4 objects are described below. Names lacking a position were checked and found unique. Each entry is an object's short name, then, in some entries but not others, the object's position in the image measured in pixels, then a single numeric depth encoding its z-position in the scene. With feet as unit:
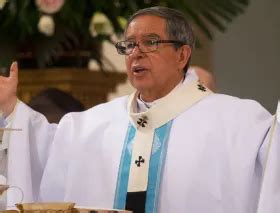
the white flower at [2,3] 39.88
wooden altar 43.55
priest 31.65
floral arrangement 40.96
